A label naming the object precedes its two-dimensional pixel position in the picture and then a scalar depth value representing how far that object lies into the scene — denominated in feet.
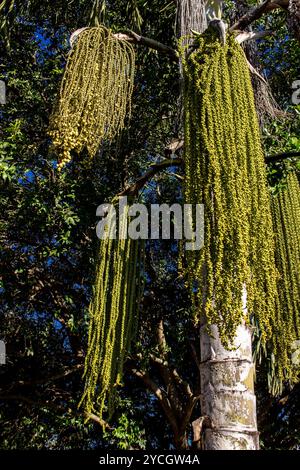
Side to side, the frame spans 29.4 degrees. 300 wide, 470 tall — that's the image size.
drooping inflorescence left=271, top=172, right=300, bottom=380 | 10.48
